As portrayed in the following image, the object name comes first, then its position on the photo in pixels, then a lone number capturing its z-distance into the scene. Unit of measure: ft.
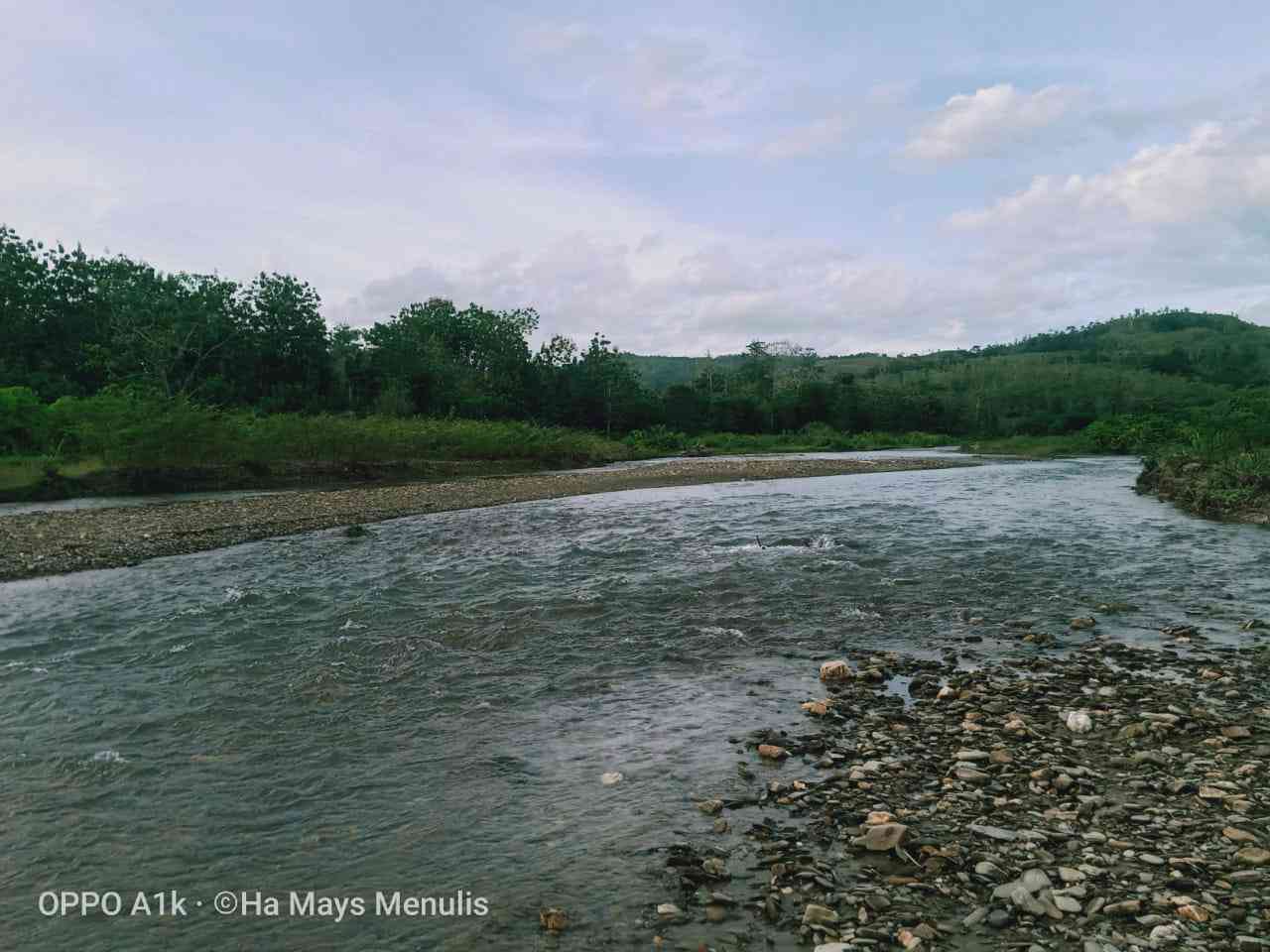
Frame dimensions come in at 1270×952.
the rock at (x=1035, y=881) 15.53
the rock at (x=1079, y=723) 23.86
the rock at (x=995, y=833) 17.61
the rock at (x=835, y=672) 30.40
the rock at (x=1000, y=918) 14.65
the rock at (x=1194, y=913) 14.25
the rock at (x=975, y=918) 14.71
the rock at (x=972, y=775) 20.54
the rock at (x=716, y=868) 17.15
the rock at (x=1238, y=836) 16.90
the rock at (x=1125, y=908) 14.58
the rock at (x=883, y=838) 17.46
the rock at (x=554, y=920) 15.74
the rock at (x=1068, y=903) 14.82
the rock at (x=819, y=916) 15.05
